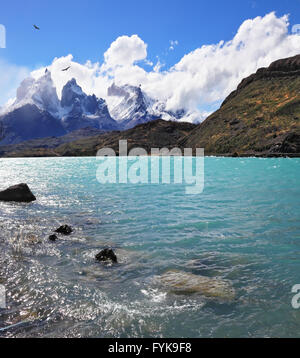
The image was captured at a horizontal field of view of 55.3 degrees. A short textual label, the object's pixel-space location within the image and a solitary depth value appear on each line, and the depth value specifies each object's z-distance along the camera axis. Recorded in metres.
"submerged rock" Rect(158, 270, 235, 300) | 12.76
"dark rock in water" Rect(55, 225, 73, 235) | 22.62
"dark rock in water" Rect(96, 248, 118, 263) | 16.73
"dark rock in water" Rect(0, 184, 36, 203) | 38.50
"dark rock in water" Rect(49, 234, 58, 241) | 20.95
